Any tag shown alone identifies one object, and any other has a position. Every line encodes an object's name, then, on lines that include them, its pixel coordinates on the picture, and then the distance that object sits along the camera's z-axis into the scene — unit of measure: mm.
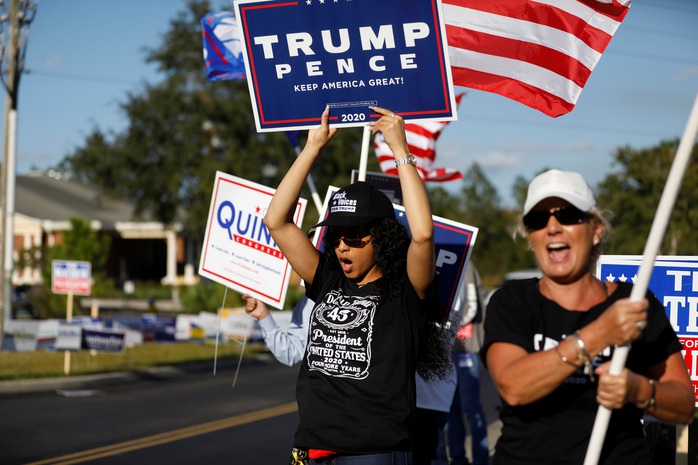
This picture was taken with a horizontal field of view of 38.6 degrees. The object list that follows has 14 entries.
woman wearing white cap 3037
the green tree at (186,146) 44875
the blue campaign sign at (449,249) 5660
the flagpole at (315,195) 6878
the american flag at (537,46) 5977
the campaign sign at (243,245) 6590
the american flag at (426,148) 12555
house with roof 61594
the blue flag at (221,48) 9180
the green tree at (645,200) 25928
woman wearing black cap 3887
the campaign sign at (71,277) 19125
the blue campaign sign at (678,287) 5852
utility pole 22062
